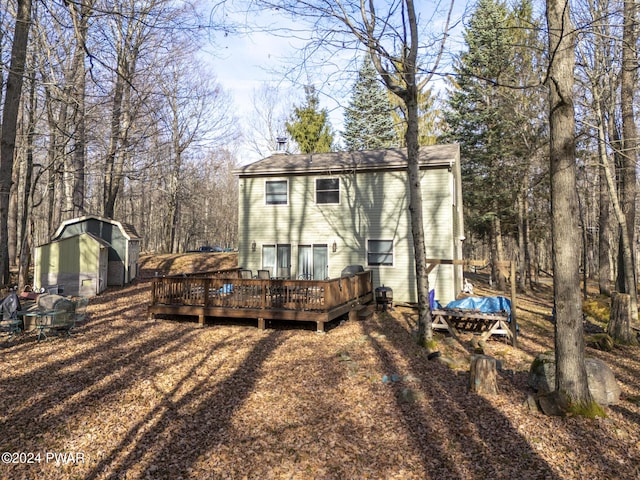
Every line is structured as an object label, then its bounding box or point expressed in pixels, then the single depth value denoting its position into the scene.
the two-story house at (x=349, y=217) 14.27
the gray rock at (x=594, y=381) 5.75
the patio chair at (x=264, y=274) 14.10
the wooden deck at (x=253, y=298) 10.08
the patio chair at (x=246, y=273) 14.70
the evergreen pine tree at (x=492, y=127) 21.08
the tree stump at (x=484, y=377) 6.16
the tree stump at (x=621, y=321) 9.91
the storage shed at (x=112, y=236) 16.02
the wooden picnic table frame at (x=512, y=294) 9.36
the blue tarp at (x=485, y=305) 10.76
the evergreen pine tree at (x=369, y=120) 28.72
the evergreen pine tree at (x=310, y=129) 32.44
